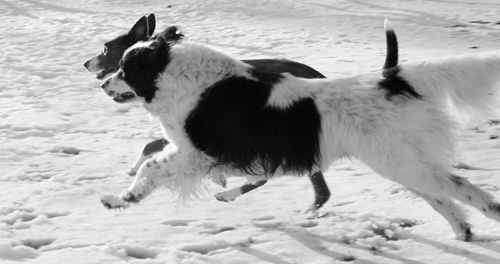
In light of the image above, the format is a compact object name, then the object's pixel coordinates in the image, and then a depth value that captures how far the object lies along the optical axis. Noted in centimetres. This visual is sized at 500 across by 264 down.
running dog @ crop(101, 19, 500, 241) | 814
